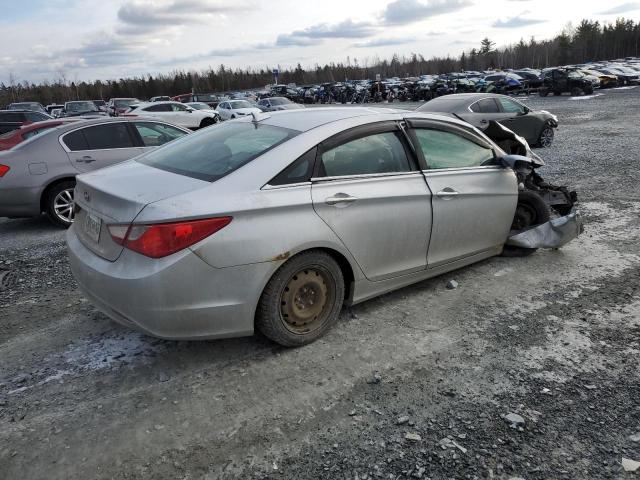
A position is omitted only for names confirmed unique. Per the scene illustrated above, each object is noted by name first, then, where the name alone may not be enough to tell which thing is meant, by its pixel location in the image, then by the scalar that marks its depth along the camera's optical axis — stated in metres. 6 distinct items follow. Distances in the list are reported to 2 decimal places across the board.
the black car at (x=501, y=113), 12.13
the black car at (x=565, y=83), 32.12
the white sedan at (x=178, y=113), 21.38
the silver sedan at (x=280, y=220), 2.94
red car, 7.77
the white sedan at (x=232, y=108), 26.23
